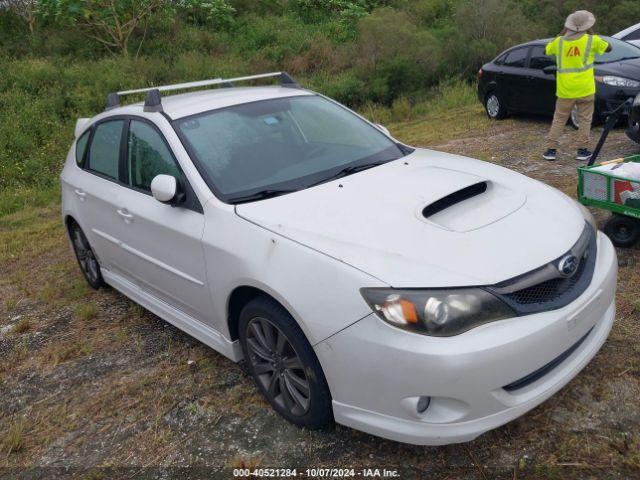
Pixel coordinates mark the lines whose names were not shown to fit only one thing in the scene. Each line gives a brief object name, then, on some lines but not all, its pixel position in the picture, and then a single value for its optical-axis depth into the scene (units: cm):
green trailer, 443
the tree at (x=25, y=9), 1769
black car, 845
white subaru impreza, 249
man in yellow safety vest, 712
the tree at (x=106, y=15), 1575
